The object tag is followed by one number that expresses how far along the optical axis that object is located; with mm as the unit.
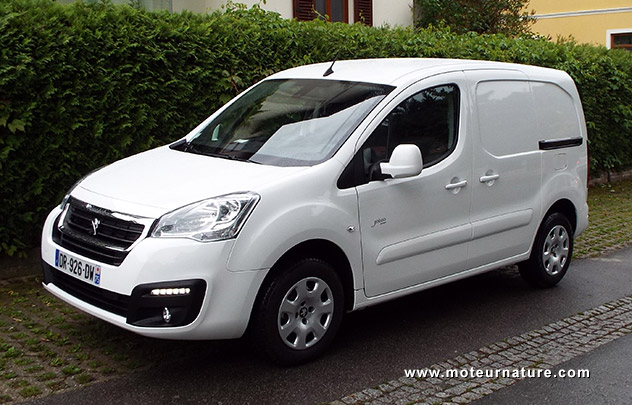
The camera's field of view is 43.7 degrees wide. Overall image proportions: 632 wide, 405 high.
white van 4551
